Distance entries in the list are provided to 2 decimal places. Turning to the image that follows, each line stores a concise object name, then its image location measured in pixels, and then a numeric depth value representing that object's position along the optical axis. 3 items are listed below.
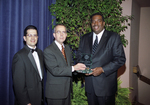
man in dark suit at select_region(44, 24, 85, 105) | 2.29
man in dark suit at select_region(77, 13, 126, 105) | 2.36
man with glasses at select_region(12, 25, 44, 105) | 2.03
